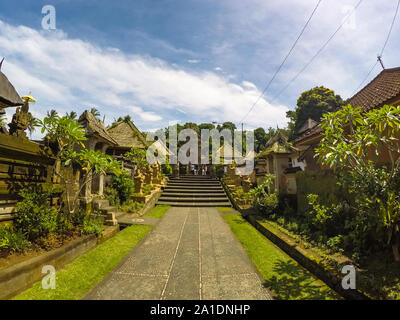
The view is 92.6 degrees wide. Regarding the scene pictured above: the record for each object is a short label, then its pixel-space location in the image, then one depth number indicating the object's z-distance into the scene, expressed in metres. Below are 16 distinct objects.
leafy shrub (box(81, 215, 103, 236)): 5.38
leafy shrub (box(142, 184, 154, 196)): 11.61
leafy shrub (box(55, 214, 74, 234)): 4.95
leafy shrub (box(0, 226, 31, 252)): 3.73
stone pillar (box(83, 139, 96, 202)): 7.78
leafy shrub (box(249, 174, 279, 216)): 8.95
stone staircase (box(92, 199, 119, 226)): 7.13
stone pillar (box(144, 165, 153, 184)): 13.62
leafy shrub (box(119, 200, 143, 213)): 9.31
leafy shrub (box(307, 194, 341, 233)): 5.46
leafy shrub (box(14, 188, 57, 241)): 4.31
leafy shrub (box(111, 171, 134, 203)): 10.27
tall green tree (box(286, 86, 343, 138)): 32.28
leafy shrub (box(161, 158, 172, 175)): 21.59
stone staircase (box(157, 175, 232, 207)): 12.57
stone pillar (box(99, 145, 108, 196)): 9.28
